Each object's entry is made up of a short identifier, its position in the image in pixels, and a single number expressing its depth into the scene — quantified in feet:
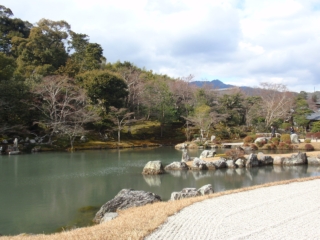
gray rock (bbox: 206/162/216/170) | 59.82
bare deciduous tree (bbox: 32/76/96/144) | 95.45
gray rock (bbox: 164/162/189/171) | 59.36
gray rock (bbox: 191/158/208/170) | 59.16
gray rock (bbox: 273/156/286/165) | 64.69
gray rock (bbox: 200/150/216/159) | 70.02
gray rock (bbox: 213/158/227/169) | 60.54
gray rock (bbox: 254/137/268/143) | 96.27
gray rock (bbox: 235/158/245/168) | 61.61
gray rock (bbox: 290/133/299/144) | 94.27
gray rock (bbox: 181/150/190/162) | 67.01
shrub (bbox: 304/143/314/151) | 86.79
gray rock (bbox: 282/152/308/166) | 63.72
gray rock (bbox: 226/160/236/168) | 61.29
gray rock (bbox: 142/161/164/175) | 55.52
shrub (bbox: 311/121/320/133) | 106.77
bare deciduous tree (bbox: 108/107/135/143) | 104.68
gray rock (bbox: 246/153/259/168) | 61.43
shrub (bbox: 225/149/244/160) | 66.14
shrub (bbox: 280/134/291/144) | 95.03
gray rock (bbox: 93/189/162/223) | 30.28
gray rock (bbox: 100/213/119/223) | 26.58
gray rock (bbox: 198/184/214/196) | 34.06
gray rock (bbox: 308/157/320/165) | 64.75
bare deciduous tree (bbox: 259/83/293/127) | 123.75
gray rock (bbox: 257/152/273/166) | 63.52
